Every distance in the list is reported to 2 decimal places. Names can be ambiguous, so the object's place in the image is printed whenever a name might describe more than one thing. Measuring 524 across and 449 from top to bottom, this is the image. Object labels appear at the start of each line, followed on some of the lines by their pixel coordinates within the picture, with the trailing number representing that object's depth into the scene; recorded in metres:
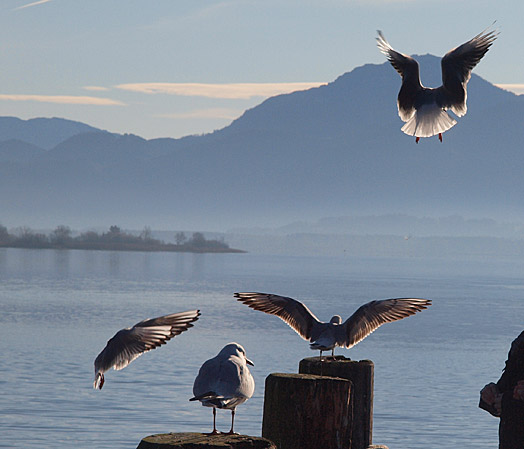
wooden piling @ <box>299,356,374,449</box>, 21.23
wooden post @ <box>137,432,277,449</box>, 14.26
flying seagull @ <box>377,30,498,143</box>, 27.63
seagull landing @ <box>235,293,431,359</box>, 23.59
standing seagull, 17.00
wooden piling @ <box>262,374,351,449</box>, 17.37
